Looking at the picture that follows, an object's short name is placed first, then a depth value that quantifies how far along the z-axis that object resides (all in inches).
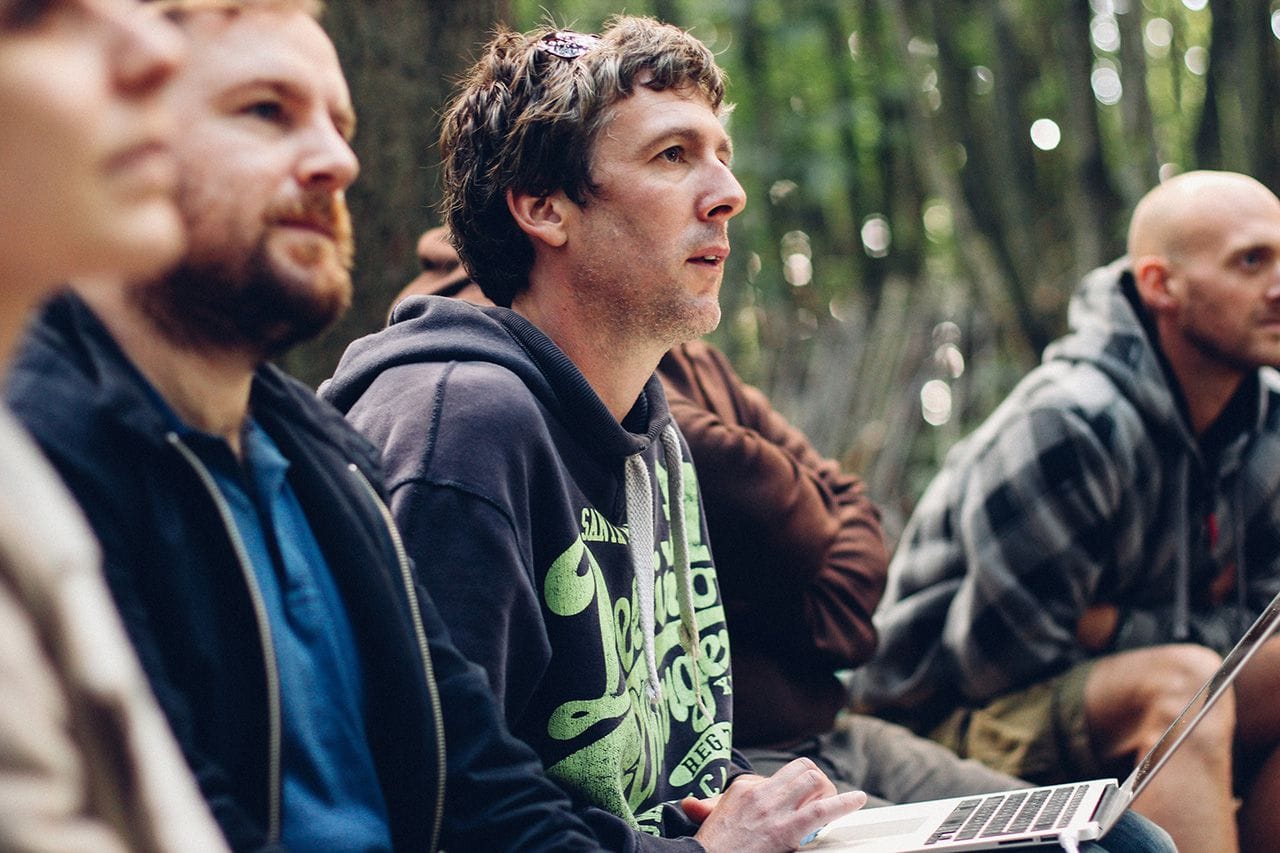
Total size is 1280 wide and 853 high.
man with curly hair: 77.3
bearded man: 67.1
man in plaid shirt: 101.6
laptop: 76.0
